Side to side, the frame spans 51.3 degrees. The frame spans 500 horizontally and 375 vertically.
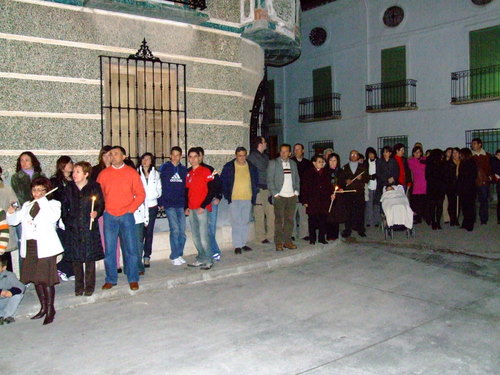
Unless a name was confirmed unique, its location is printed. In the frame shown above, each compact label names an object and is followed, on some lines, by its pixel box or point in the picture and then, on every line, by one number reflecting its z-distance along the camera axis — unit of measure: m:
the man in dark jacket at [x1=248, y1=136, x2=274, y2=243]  9.74
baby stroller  10.13
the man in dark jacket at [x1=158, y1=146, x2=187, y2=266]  8.06
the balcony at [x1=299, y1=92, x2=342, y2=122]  24.92
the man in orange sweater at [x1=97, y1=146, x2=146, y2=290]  6.70
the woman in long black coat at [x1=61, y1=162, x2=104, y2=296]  6.29
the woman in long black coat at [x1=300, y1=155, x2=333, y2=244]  9.64
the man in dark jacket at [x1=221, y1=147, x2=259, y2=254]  8.95
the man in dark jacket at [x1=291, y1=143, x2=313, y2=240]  10.31
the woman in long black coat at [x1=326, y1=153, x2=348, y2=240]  9.89
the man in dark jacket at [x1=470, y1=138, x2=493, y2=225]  11.49
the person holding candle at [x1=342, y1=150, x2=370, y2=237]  10.40
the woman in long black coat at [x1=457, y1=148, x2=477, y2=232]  11.05
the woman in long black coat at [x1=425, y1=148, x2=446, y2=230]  11.20
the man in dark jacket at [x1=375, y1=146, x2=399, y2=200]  10.76
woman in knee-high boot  5.80
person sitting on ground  5.62
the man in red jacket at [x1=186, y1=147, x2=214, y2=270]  7.92
